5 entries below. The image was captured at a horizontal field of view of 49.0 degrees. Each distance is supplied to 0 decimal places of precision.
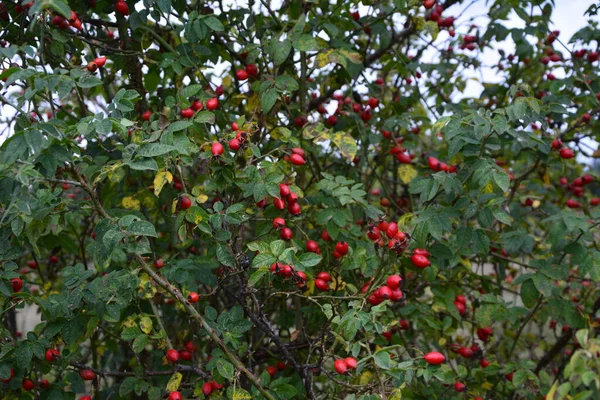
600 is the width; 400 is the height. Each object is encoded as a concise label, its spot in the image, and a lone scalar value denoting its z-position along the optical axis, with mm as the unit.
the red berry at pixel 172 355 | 2135
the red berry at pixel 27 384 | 2184
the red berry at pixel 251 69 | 2546
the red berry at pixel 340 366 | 1792
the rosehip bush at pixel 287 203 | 1871
